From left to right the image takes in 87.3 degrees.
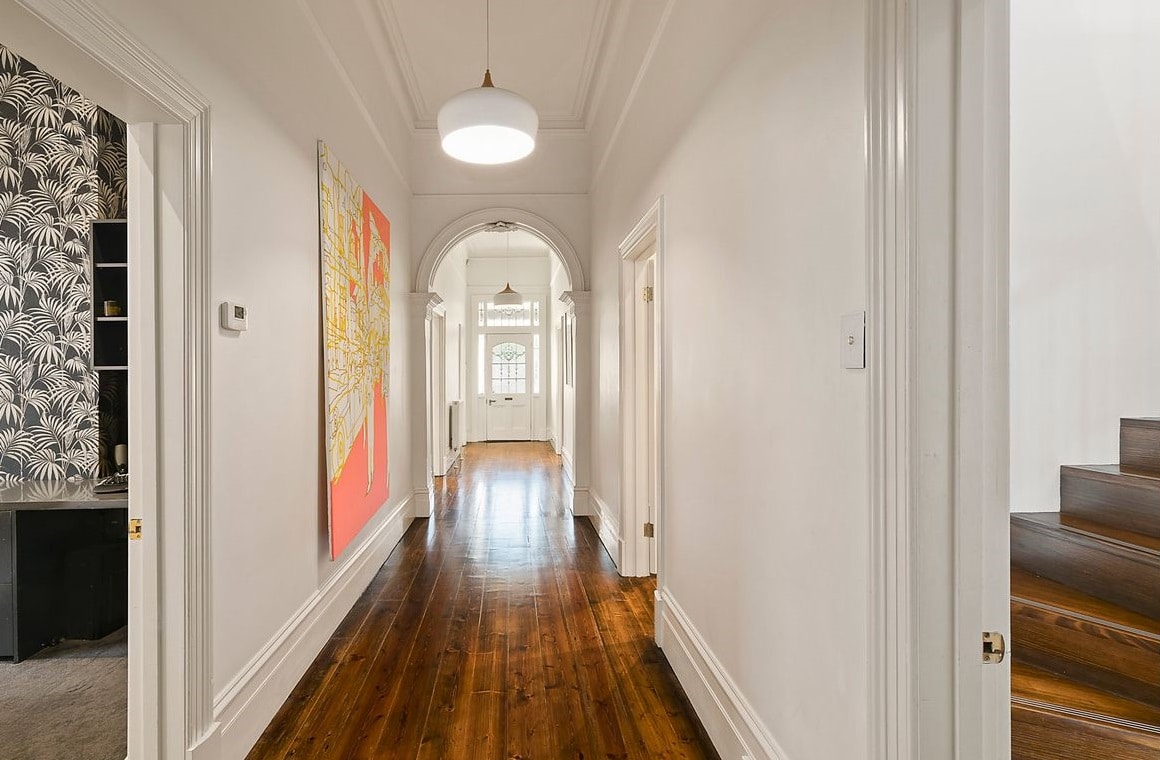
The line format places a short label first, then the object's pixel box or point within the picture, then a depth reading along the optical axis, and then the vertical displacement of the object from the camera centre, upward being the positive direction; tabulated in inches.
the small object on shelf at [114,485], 104.3 -18.4
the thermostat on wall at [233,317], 76.5 +8.2
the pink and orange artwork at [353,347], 115.3 +7.1
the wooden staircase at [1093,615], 54.2 -24.8
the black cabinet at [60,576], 104.3 -35.2
